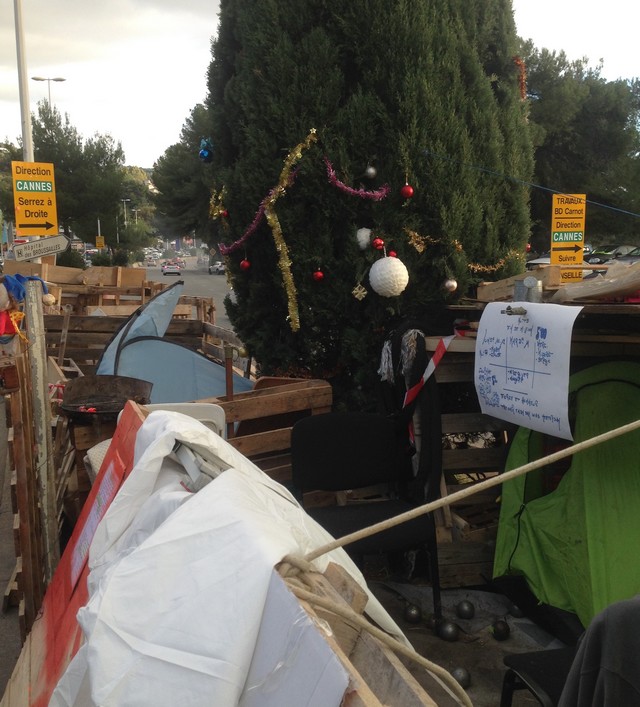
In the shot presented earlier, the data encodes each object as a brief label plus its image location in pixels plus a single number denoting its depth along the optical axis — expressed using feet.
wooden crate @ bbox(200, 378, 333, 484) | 13.15
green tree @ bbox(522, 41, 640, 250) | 62.44
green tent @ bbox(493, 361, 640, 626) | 10.37
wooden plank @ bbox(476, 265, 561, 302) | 11.12
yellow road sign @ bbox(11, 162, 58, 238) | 38.40
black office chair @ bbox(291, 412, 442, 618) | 11.87
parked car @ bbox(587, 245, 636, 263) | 62.64
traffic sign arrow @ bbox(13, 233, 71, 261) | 30.32
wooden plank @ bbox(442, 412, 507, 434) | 13.07
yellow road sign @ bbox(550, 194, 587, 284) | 22.86
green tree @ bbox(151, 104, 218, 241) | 68.01
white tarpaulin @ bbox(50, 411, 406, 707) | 3.68
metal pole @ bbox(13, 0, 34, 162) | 51.55
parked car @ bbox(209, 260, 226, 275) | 197.51
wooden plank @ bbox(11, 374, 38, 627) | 9.83
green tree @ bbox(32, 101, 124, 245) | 102.42
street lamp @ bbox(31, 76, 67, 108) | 92.12
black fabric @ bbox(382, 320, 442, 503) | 12.26
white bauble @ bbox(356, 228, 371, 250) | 13.87
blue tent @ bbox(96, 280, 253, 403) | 18.61
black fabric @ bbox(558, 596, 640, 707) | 3.81
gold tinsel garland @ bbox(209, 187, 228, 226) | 15.24
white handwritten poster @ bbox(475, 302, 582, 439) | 9.34
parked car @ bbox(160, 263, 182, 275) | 198.10
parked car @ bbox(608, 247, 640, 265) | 50.42
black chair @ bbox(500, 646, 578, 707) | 6.84
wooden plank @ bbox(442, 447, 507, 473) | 13.17
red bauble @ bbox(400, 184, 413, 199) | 13.58
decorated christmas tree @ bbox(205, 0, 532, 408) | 13.80
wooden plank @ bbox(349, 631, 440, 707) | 3.27
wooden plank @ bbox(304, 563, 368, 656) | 3.79
